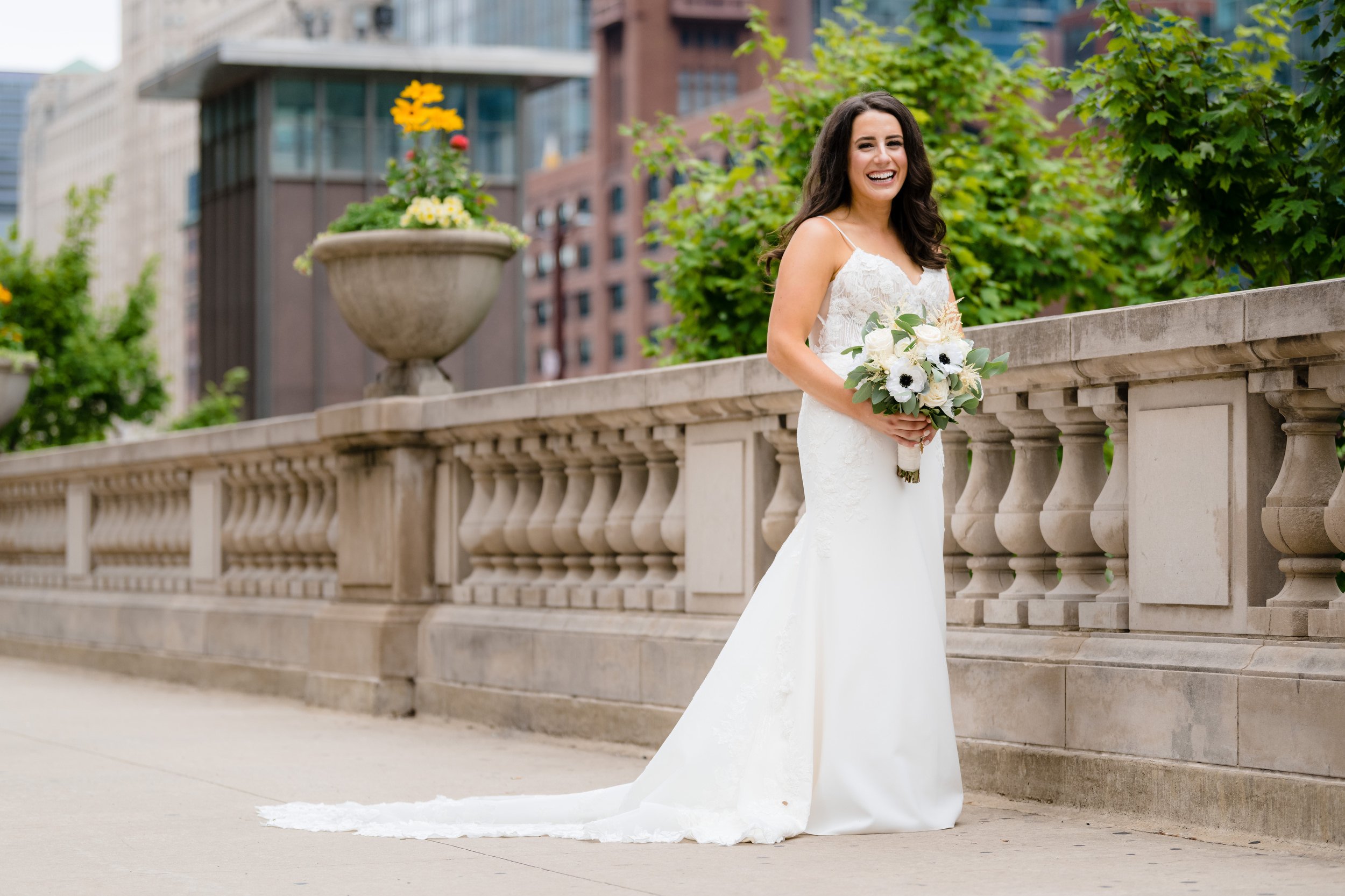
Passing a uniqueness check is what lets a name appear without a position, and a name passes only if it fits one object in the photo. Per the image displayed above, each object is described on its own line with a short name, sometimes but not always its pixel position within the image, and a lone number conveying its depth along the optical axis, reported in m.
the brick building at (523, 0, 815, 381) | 118.19
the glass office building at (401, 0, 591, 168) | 139.25
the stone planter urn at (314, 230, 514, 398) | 10.27
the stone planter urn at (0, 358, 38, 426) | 18.20
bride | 5.66
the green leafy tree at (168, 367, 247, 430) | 33.44
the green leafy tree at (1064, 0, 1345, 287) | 8.48
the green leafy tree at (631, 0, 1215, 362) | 14.05
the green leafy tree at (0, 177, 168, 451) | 26.62
